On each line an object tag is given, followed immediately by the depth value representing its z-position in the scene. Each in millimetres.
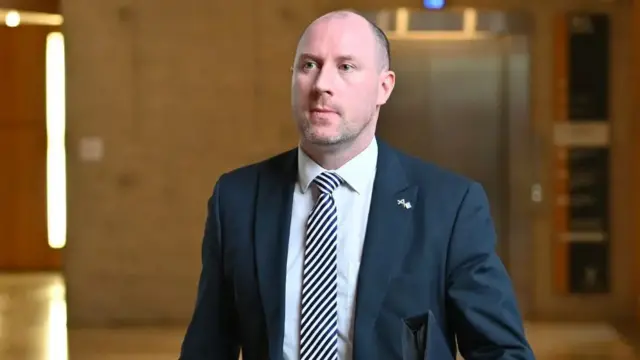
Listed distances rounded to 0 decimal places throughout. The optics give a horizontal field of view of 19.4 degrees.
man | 2988
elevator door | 9819
